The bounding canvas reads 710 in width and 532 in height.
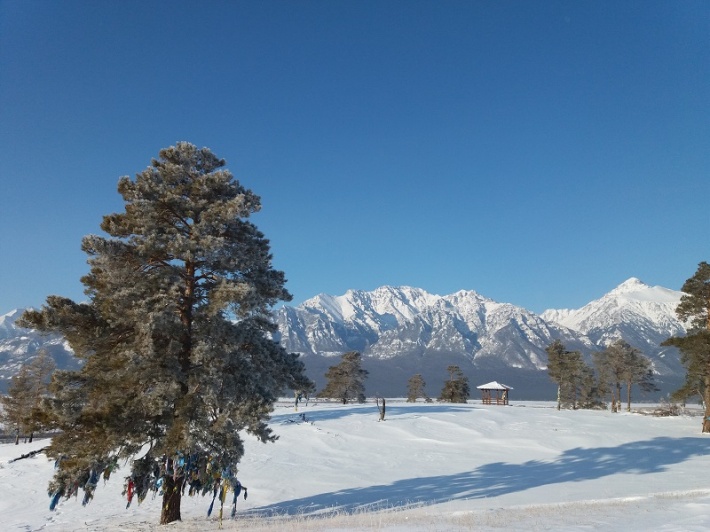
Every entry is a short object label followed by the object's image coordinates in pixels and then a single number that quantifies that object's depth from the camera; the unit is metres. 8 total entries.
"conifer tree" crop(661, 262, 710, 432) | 33.47
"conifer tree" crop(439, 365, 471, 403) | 78.12
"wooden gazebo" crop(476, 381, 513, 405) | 65.81
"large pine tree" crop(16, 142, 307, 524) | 12.40
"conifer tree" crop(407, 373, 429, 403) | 81.31
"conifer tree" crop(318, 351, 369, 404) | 67.25
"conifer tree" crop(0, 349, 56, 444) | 44.69
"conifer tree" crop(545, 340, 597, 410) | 63.31
